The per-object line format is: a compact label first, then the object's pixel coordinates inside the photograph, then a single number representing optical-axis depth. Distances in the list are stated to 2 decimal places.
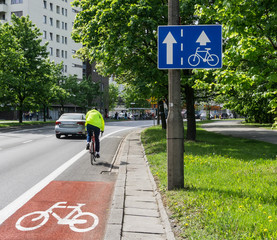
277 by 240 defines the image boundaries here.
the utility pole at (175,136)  6.30
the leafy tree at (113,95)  91.88
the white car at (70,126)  20.02
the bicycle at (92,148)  10.25
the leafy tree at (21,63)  31.28
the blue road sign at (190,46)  6.23
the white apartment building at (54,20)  61.81
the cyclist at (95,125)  10.40
